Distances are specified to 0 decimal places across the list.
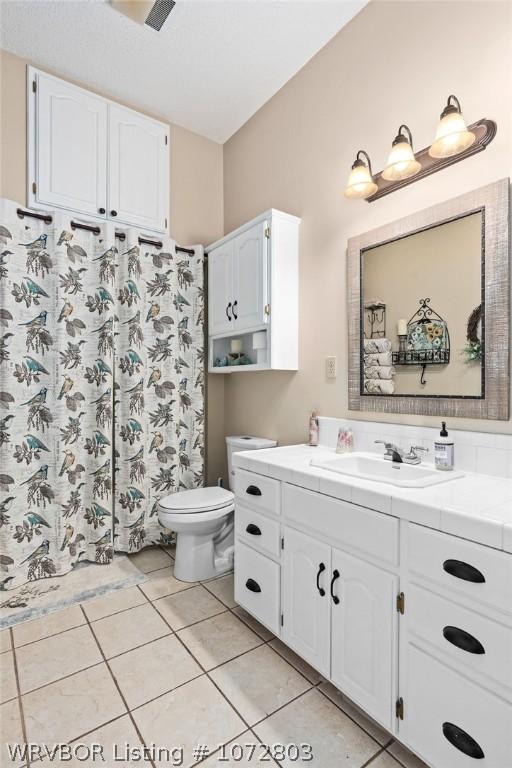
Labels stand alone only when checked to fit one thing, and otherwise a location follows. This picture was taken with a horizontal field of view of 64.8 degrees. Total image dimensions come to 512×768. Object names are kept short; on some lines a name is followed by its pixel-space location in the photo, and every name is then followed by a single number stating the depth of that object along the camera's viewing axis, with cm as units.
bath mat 200
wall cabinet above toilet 229
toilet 220
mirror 147
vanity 96
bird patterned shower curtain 224
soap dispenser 151
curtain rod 228
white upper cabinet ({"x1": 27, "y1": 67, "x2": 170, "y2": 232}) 238
